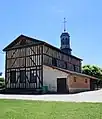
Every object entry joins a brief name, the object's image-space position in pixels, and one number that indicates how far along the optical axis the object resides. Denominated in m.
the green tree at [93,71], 22.43
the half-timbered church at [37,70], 14.02
